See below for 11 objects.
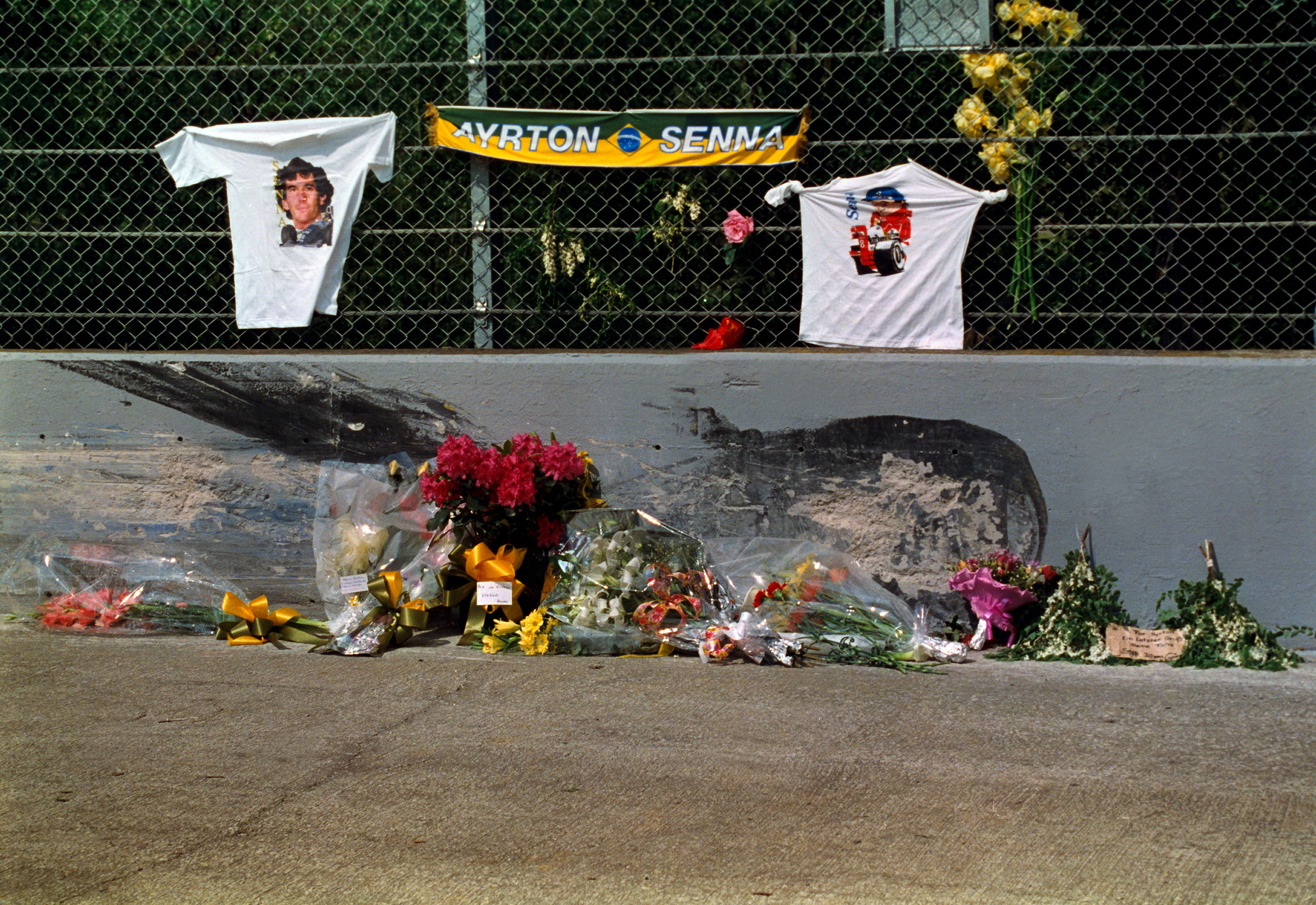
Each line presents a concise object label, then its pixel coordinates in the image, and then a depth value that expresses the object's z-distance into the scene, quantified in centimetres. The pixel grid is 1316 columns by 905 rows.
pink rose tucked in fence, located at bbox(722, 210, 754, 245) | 1066
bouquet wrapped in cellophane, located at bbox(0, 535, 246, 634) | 1091
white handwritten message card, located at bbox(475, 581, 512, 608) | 1006
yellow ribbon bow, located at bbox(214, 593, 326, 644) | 1054
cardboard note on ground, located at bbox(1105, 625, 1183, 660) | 957
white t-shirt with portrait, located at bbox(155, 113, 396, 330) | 1118
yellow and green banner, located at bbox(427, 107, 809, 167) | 1059
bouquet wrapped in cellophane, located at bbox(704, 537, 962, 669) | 964
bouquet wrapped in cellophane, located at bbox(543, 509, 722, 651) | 984
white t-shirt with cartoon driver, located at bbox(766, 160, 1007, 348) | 1041
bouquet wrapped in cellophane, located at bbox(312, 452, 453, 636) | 1039
